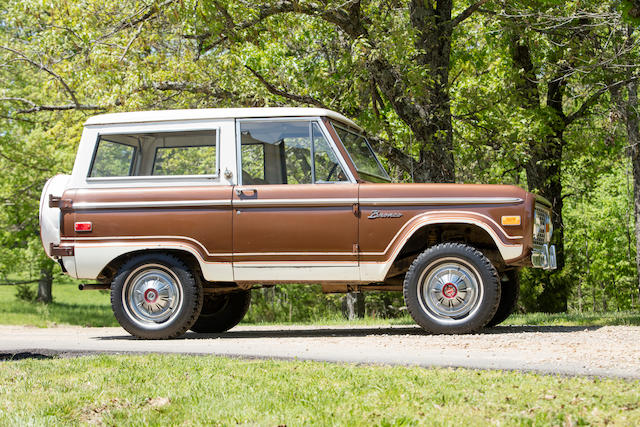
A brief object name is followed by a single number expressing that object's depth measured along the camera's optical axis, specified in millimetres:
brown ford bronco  8422
